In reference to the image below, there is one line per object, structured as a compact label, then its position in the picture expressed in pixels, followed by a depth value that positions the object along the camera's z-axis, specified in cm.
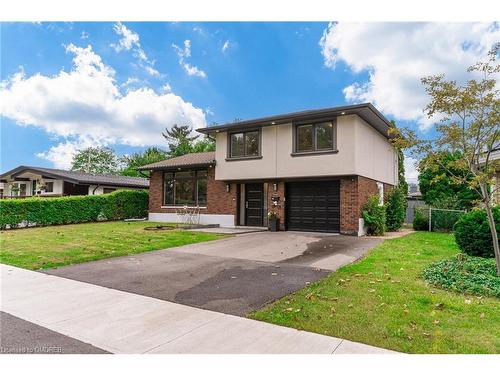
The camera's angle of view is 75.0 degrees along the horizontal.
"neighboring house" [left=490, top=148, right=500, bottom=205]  1074
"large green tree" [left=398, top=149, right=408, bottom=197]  1957
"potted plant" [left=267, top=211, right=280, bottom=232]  1470
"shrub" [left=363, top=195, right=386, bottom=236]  1332
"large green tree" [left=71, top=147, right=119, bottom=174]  5334
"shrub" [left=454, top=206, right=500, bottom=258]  734
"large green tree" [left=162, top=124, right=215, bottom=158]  4769
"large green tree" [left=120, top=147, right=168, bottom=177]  4731
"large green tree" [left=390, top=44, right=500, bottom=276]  592
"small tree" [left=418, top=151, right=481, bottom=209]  1708
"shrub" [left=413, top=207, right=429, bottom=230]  1597
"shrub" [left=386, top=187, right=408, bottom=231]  1597
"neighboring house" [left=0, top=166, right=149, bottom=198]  2296
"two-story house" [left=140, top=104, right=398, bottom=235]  1309
